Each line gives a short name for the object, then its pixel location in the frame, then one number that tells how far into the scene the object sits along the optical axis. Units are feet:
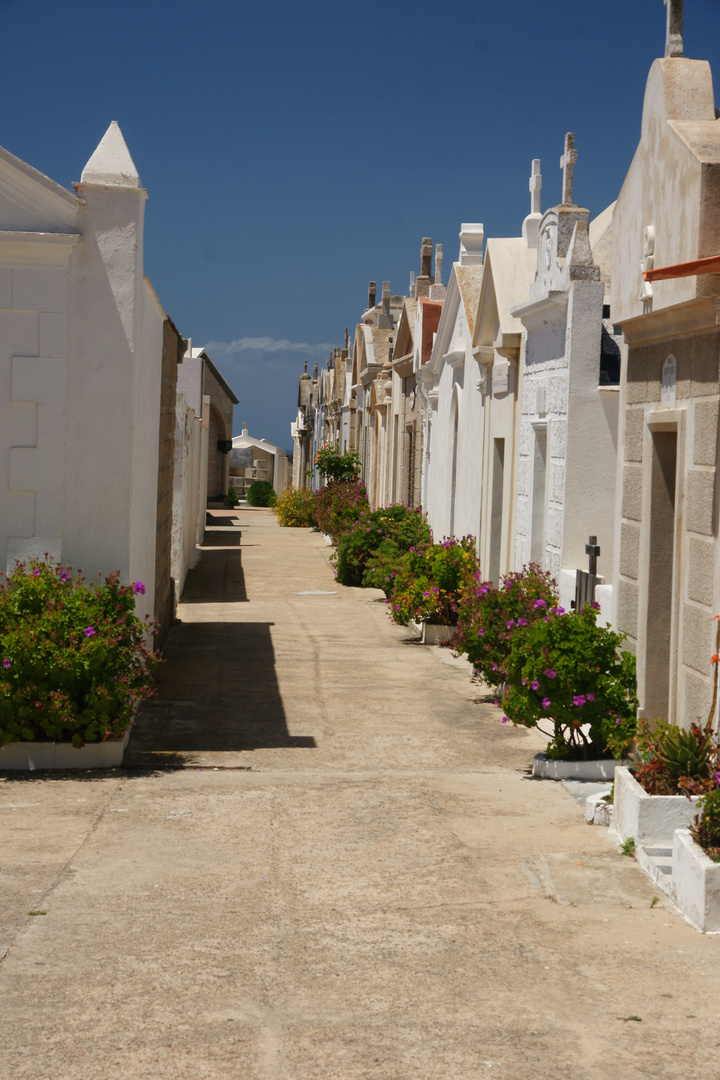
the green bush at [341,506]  77.30
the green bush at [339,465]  90.94
